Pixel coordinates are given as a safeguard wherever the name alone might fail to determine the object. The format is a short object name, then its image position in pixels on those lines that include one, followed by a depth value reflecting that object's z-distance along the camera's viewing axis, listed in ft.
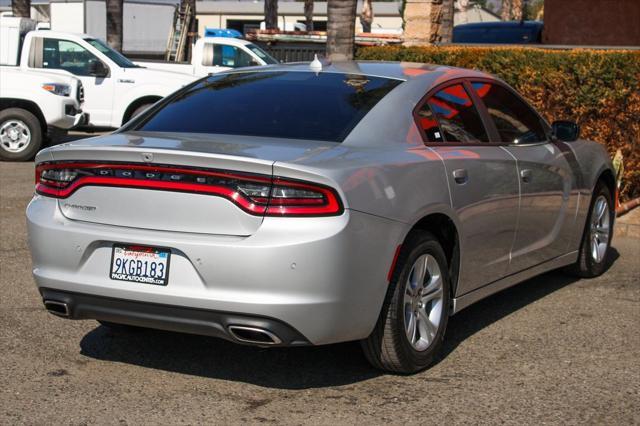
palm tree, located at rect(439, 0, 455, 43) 80.23
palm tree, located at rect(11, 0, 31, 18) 87.86
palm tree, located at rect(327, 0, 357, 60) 54.03
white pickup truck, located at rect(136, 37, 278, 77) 70.13
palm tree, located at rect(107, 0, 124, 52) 93.76
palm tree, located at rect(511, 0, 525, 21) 159.66
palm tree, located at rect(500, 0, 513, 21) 166.94
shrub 38.11
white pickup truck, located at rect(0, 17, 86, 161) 52.34
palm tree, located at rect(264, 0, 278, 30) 146.20
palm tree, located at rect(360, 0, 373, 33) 168.96
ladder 132.67
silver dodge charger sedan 16.40
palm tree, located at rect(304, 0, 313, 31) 165.18
